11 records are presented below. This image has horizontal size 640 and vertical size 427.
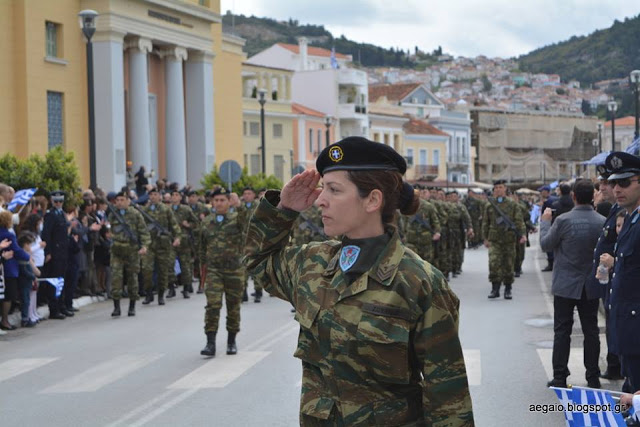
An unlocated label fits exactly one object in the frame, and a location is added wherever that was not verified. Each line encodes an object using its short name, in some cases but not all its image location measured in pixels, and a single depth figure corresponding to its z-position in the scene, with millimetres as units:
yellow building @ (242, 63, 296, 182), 66562
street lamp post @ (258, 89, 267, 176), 41500
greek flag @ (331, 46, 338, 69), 87531
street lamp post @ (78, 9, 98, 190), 22656
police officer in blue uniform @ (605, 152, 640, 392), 6758
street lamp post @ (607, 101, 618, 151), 52138
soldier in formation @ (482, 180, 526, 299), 19125
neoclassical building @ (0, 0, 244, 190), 37656
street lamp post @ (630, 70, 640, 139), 33625
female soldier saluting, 3811
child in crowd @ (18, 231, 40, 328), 15794
